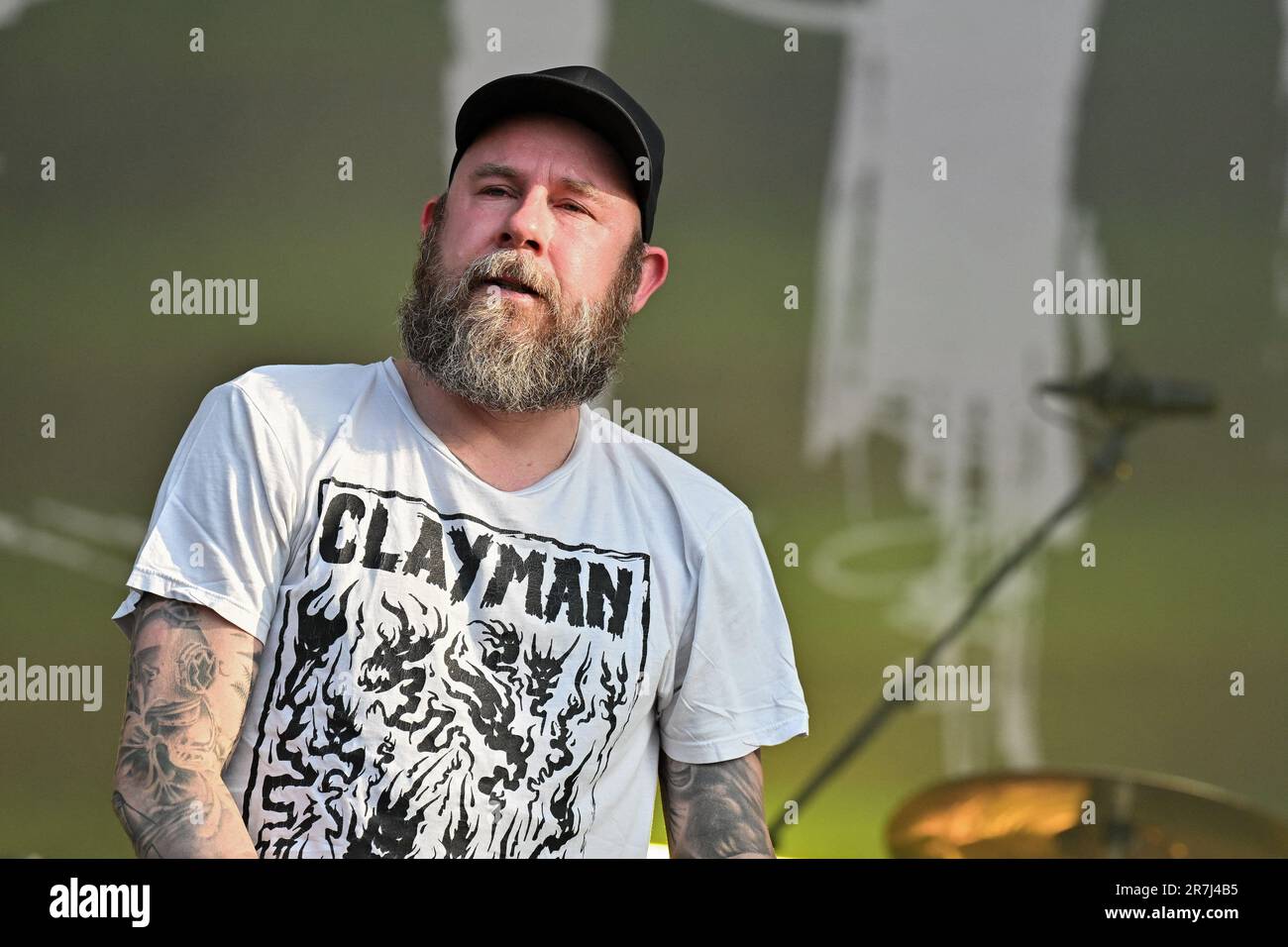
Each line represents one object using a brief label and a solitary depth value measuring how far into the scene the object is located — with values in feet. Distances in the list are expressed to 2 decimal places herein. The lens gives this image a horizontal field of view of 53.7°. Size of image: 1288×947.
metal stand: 9.35
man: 4.82
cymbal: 8.62
